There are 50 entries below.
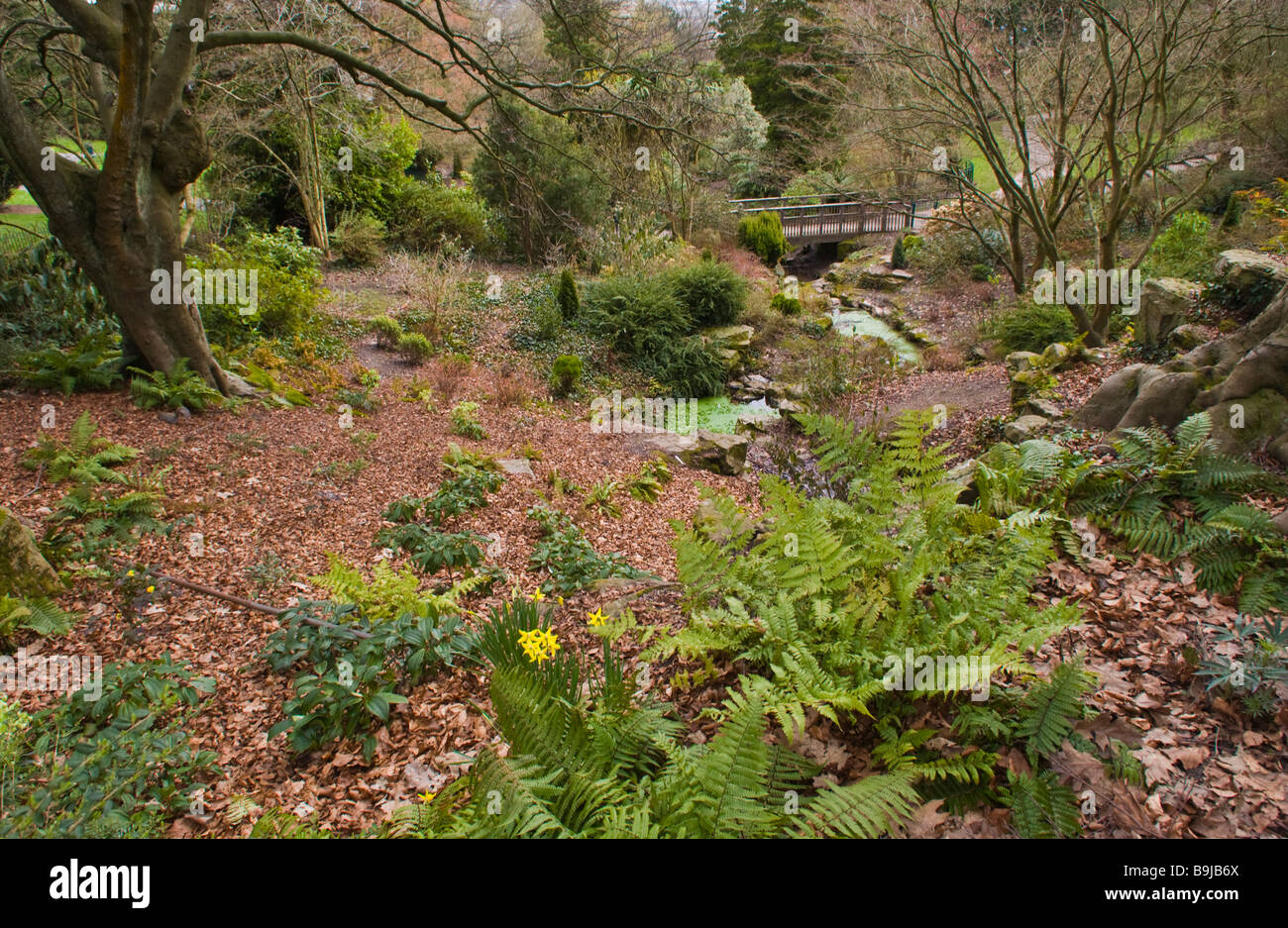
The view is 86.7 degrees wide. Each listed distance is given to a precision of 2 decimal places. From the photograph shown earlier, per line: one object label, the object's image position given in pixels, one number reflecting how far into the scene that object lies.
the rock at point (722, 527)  2.85
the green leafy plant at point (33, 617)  2.98
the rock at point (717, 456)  7.86
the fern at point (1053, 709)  2.00
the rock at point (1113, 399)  5.14
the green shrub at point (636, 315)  11.71
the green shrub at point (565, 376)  9.96
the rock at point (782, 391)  10.27
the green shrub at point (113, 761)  1.92
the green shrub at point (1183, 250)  8.62
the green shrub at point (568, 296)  11.85
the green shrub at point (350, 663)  2.64
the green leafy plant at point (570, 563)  4.09
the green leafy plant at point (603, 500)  5.98
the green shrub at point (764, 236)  18.05
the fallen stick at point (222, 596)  3.46
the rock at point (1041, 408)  6.39
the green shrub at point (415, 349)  9.62
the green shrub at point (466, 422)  7.27
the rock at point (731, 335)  12.62
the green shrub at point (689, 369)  11.52
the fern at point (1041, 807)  1.80
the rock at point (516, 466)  6.24
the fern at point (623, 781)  1.70
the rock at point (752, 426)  9.23
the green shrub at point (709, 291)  12.76
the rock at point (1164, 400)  4.49
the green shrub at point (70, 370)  5.84
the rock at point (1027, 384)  7.02
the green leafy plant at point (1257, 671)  2.22
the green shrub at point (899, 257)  18.82
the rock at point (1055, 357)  7.77
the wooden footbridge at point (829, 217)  20.64
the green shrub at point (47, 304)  6.88
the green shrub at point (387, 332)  9.91
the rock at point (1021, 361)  8.18
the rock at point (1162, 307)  6.77
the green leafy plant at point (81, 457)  4.32
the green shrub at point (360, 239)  13.83
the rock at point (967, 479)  4.54
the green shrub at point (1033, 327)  9.31
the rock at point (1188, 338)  6.34
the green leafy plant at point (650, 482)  6.54
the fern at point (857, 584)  2.20
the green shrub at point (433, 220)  15.30
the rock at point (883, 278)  17.73
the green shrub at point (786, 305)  14.36
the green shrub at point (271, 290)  8.14
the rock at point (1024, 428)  6.03
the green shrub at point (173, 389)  5.76
